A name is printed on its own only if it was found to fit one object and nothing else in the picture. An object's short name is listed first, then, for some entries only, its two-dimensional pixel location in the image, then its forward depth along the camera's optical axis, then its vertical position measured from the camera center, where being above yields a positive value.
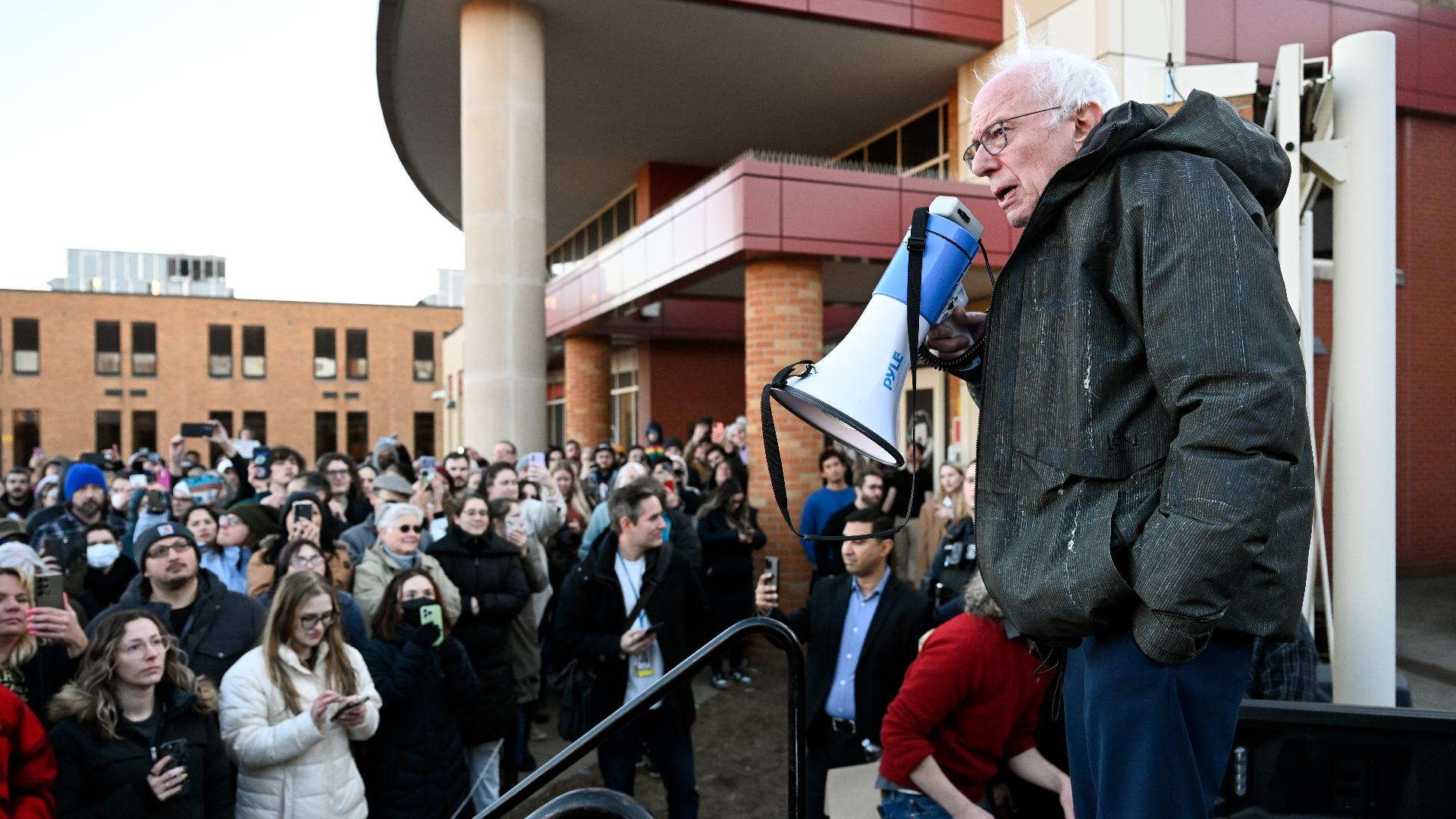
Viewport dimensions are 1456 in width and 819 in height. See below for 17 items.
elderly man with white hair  1.24 -0.06
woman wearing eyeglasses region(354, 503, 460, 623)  5.06 -0.87
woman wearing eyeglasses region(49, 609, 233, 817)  3.27 -1.21
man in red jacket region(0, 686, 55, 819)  3.10 -1.22
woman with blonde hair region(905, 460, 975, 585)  7.53 -0.92
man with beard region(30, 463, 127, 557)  7.10 -0.77
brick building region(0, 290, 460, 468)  41.12 +1.76
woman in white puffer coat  3.73 -1.27
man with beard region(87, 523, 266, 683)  4.18 -0.94
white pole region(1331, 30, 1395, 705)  3.50 +0.19
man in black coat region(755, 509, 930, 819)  4.31 -1.19
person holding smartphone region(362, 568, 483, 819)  4.24 -1.43
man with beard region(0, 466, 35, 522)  9.50 -0.92
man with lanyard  4.64 -1.17
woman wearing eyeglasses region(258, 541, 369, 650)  4.57 -0.84
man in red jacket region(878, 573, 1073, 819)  3.19 -1.12
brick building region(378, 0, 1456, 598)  10.69 +4.34
